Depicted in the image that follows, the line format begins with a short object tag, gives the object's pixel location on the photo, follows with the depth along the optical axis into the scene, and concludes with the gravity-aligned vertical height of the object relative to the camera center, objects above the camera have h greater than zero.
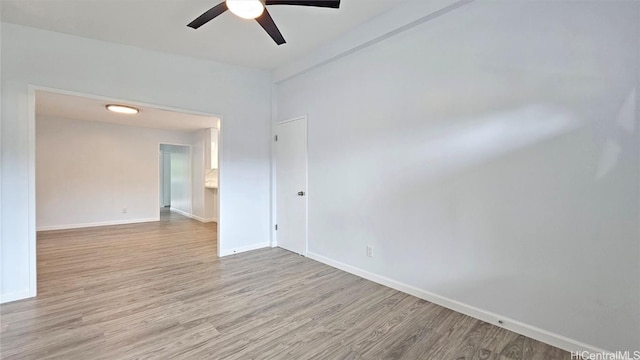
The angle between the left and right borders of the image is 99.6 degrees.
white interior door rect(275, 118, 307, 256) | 3.96 -0.08
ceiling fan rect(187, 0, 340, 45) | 2.03 +1.34
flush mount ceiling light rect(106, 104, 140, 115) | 4.66 +1.26
